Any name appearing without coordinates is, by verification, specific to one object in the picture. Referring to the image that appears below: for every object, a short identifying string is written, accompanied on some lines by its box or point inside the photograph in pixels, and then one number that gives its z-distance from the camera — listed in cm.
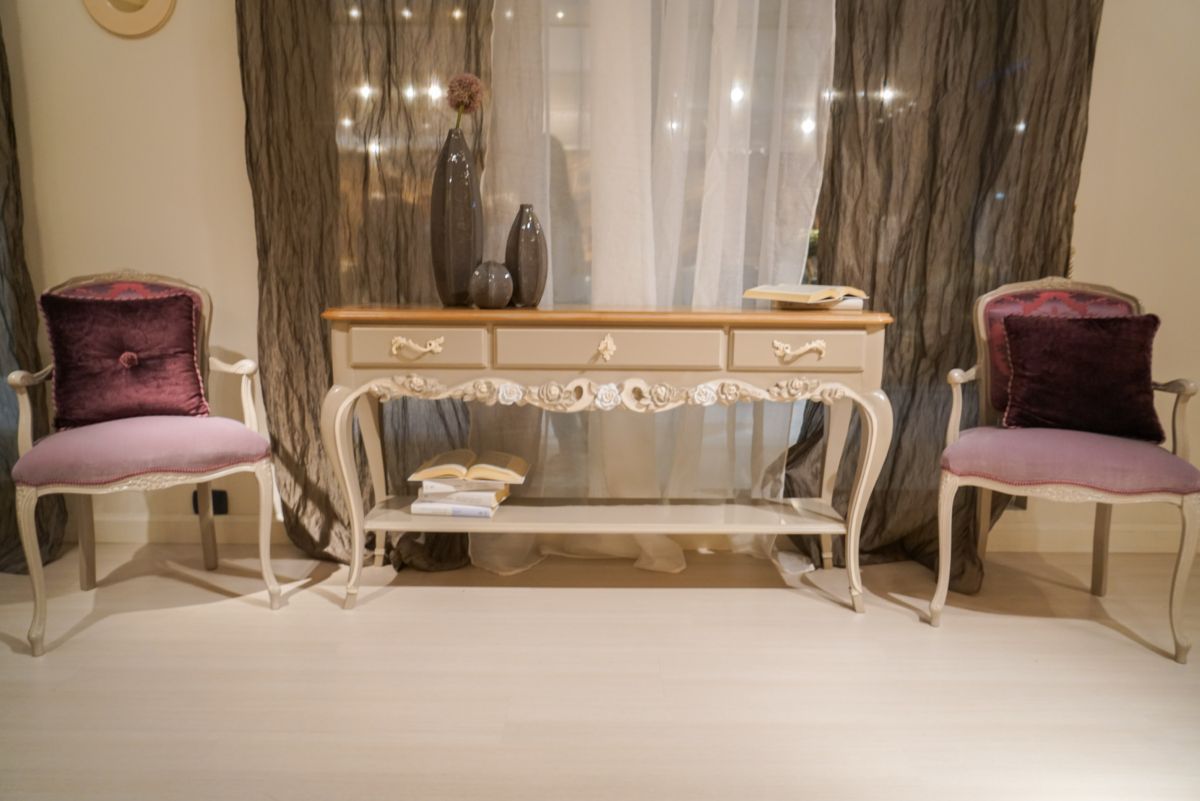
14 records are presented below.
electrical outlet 270
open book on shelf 224
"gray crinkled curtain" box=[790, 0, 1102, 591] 233
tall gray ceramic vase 217
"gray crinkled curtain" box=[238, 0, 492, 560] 233
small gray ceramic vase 213
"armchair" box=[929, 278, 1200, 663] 189
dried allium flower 213
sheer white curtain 236
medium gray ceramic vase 220
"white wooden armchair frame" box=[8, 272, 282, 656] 191
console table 208
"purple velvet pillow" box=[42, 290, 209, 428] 213
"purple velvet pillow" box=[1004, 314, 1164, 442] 207
